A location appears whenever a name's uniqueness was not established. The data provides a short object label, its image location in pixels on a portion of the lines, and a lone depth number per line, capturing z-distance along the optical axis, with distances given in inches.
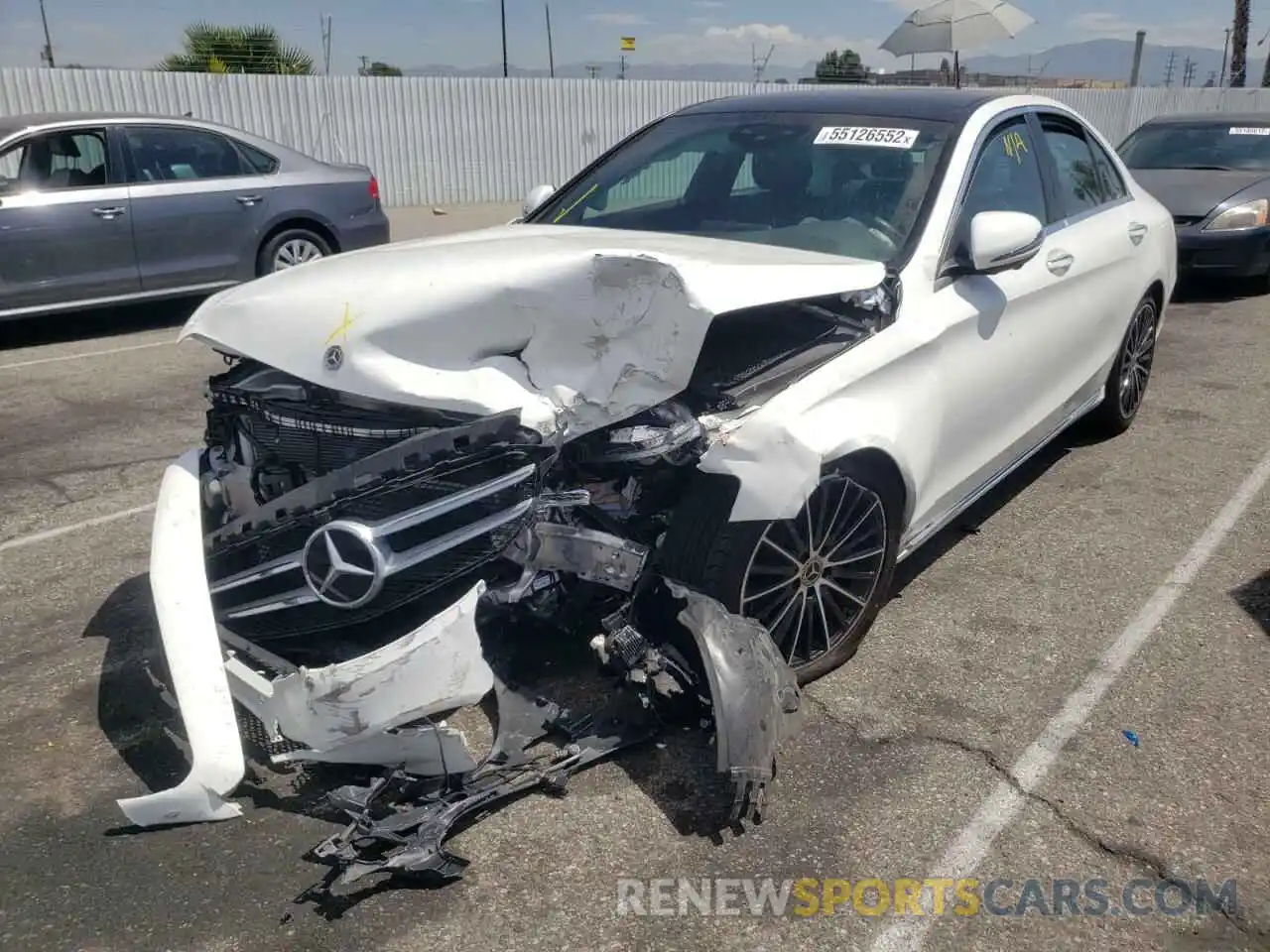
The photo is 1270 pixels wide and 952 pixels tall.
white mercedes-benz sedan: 105.0
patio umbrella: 534.3
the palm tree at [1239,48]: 1333.7
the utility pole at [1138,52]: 935.7
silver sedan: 315.3
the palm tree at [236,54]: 728.0
